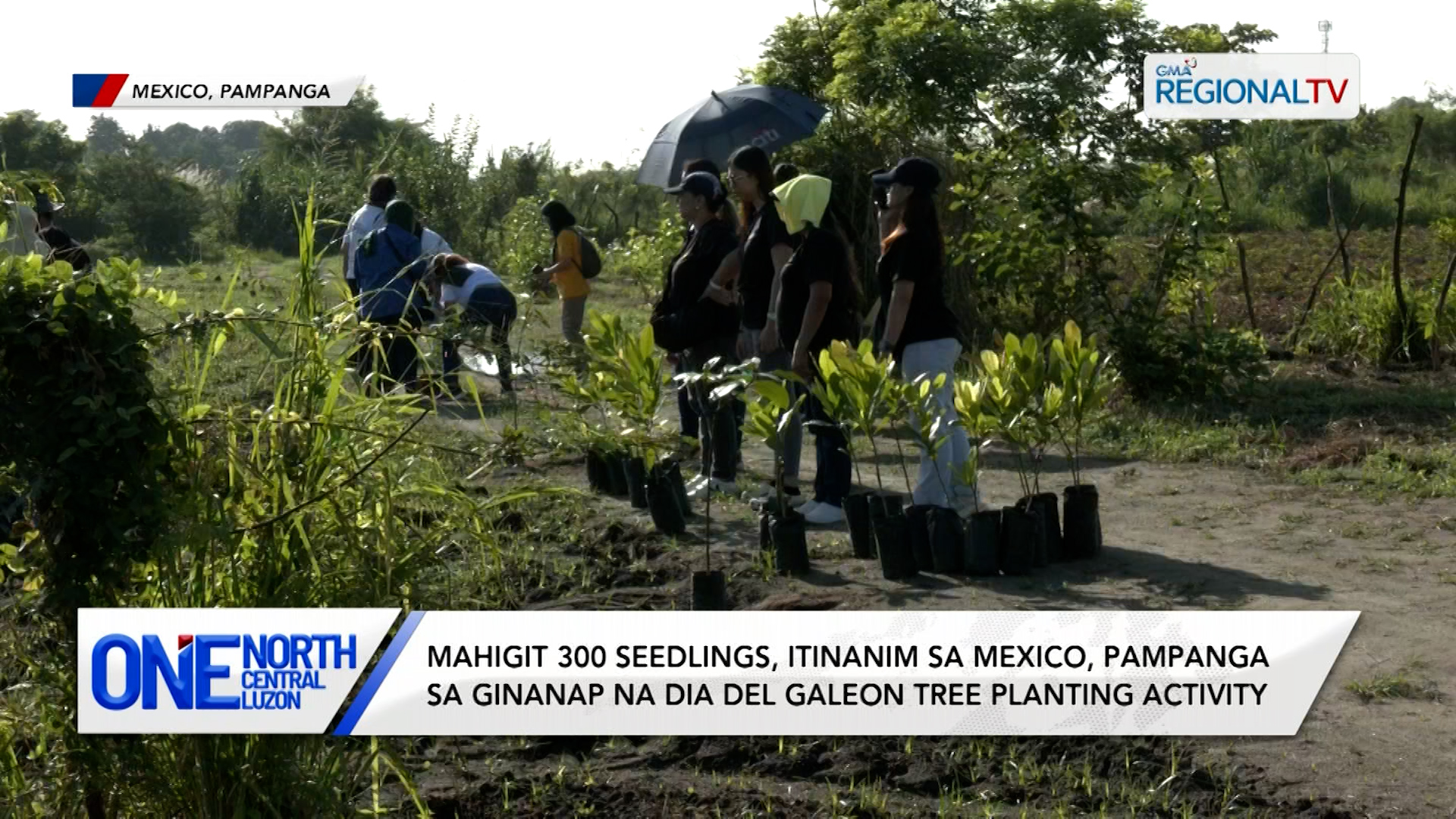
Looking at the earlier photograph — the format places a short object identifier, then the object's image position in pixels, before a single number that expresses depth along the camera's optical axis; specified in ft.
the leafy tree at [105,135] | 182.60
